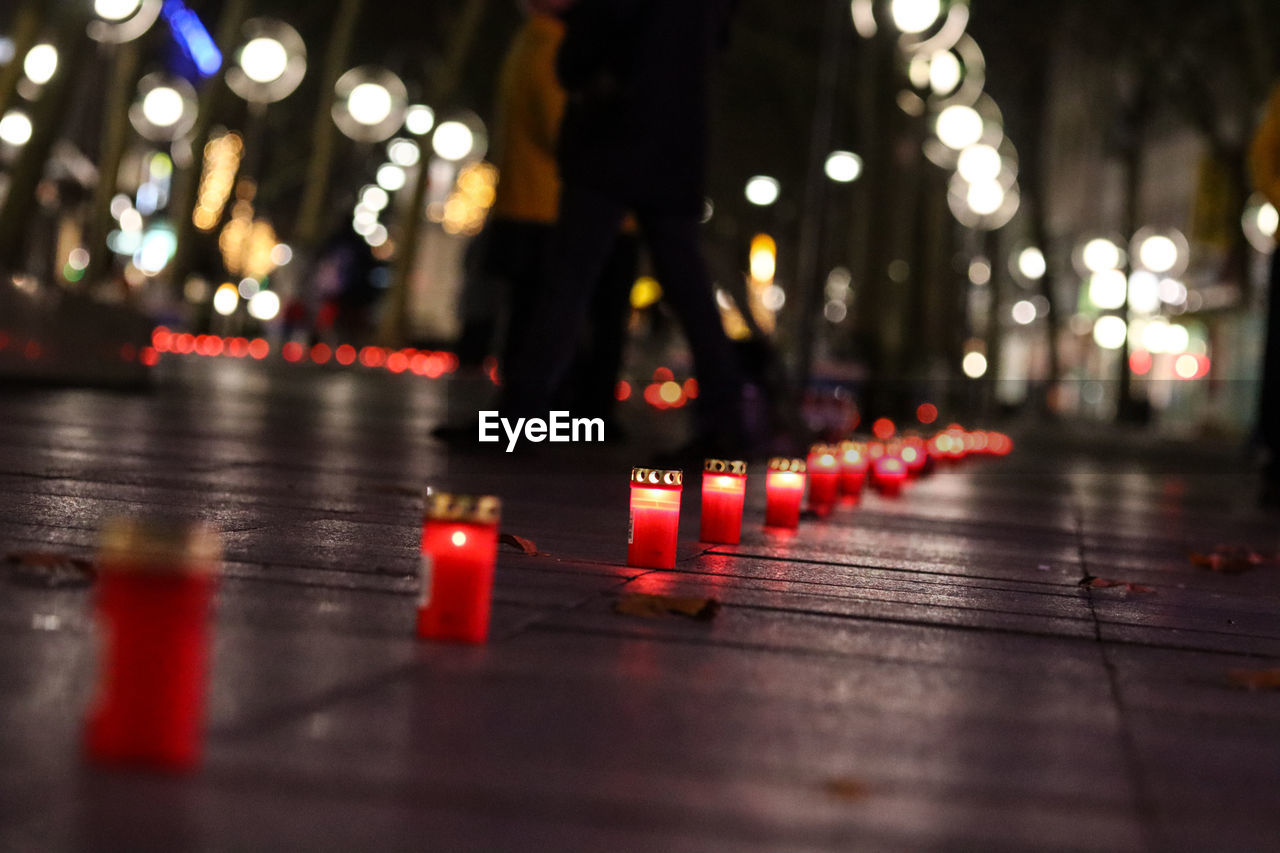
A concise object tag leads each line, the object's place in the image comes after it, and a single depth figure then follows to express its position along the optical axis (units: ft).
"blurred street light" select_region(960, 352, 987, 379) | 205.78
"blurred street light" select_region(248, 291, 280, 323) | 154.27
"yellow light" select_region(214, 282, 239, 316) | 144.77
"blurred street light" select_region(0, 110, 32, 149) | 121.90
